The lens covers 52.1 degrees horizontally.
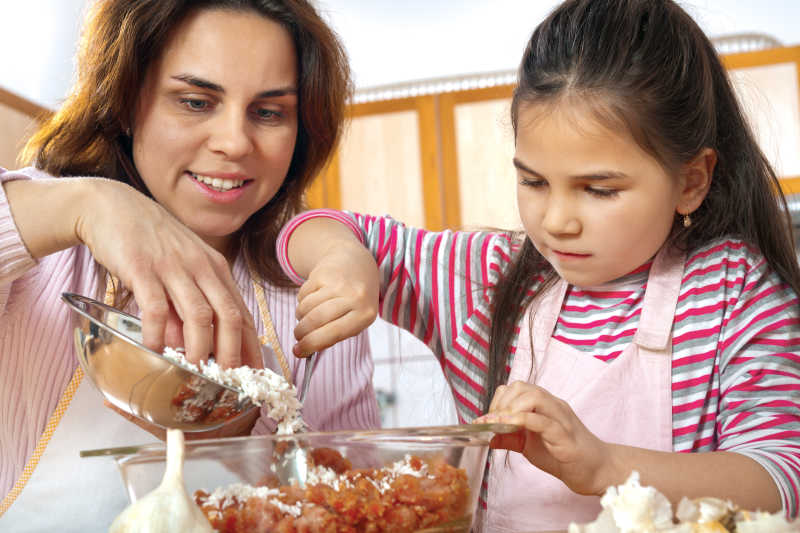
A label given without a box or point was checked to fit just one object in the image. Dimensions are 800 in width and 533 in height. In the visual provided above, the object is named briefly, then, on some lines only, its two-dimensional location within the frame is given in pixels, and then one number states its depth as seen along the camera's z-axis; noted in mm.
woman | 1027
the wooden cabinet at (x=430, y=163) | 3258
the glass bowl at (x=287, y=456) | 504
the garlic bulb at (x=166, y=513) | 440
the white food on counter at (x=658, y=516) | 420
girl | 791
